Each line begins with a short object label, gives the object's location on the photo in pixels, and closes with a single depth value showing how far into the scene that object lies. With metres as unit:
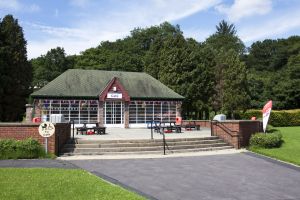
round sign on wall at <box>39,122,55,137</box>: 16.30
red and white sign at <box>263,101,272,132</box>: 21.81
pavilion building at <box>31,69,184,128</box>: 35.03
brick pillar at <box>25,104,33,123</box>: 33.38
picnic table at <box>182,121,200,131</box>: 31.98
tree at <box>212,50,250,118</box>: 47.41
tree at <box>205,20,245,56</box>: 91.38
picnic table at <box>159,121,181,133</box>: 28.16
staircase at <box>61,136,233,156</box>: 18.44
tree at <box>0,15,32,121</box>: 43.16
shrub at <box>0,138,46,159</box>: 15.76
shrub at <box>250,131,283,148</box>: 20.52
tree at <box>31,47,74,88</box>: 78.27
